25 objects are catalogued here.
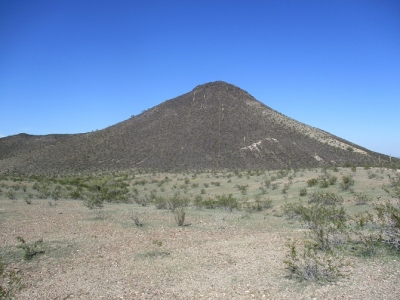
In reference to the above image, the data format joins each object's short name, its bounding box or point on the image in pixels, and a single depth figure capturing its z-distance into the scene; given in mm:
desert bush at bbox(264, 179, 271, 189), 27934
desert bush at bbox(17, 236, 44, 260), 8844
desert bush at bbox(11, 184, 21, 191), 29469
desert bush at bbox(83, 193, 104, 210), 17841
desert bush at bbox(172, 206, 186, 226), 13151
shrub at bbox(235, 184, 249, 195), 26544
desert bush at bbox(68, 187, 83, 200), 24297
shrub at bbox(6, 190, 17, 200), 22438
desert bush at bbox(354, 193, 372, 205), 16297
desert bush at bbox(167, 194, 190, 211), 17641
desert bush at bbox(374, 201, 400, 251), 8500
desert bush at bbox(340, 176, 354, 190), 21719
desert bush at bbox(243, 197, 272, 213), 17938
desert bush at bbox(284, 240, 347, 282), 6852
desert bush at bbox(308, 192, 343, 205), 17188
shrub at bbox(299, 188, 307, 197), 21372
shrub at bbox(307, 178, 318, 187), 25105
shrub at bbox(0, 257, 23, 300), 6241
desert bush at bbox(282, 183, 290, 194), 23781
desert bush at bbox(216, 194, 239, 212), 18016
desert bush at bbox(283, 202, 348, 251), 8892
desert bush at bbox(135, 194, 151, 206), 20753
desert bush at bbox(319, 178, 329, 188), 23728
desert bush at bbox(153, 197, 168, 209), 18500
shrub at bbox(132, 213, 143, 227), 13016
